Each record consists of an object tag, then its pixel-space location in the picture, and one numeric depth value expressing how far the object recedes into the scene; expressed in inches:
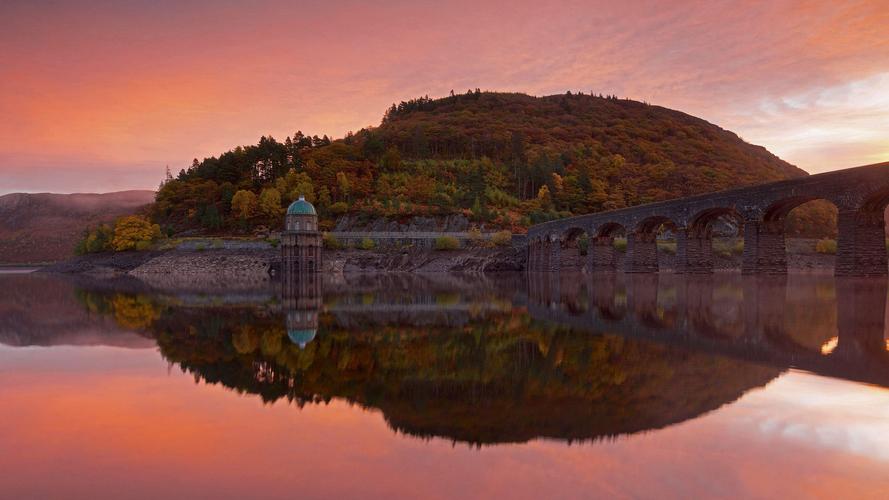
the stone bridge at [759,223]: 1365.7
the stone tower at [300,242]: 2888.8
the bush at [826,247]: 2984.7
